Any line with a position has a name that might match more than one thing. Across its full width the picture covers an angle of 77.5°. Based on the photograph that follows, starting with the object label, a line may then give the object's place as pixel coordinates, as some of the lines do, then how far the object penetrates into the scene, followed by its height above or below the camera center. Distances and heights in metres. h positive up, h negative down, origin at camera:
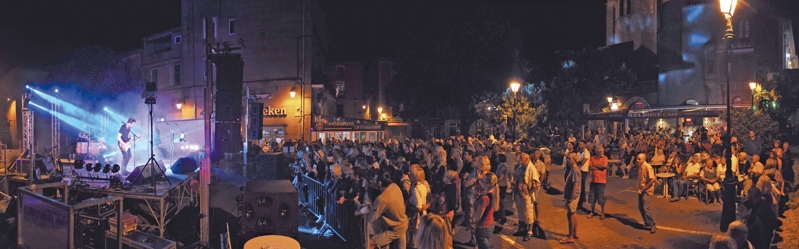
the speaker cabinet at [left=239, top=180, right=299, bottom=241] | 6.91 -1.27
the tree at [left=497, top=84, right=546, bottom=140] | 26.05 +0.57
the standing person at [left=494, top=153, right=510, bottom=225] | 10.20 -1.20
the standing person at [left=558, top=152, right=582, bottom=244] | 8.83 -1.30
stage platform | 10.52 -1.69
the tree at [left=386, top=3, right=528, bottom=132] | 32.06 +4.08
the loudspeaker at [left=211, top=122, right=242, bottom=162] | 15.19 -0.48
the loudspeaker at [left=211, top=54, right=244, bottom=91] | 15.20 +1.55
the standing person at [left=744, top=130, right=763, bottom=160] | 15.30 -0.65
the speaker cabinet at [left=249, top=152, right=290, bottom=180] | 17.47 -1.59
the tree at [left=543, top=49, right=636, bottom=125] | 38.41 +3.33
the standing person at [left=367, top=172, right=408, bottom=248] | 6.73 -1.29
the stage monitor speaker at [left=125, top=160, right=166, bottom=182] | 12.78 -1.36
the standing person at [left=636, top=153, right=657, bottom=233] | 9.39 -1.21
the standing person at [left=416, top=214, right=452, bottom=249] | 4.67 -1.04
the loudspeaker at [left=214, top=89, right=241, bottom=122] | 15.15 +0.53
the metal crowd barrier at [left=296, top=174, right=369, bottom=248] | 8.37 -1.77
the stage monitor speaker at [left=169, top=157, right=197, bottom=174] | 16.09 -1.45
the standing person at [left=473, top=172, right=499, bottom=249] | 7.34 -1.28
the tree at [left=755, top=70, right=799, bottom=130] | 28.96 +1.61
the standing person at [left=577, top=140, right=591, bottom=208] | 11.24 -0.83
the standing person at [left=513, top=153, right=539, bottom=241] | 9.20 -1.24
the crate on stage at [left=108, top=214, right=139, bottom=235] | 8.40 -1.77
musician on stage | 15.65 -0.57
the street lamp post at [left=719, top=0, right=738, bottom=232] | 7.83 -0.96
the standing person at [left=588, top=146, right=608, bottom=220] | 10.39 -1.13
